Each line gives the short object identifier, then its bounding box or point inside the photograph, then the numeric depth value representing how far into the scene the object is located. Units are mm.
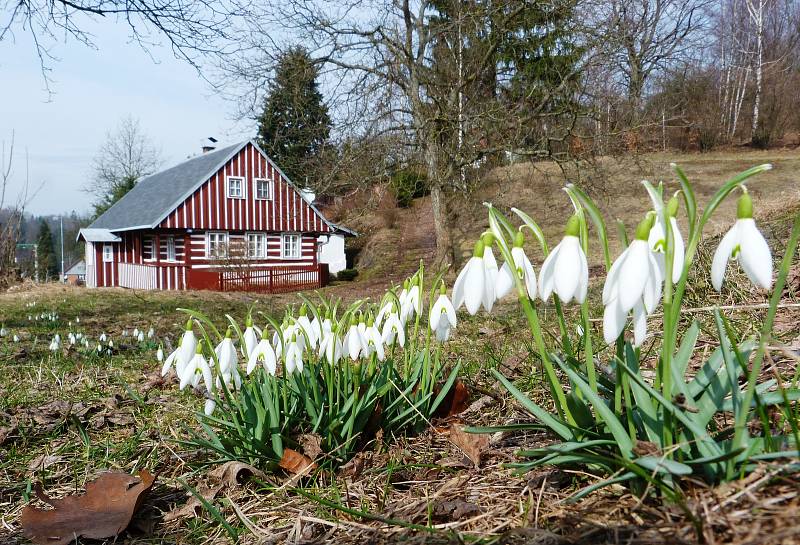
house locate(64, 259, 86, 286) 44081
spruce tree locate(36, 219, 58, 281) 54688
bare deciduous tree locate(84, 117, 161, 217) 43344
